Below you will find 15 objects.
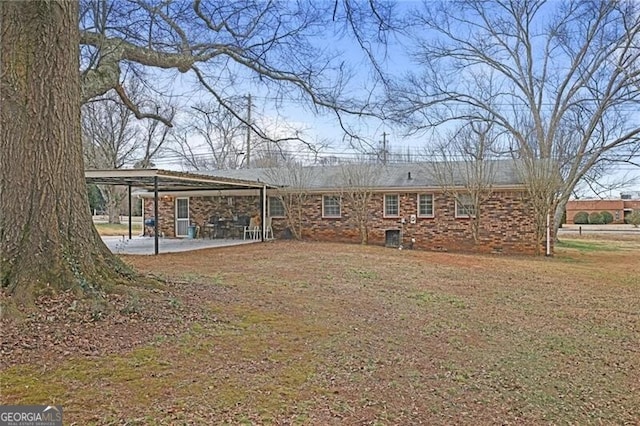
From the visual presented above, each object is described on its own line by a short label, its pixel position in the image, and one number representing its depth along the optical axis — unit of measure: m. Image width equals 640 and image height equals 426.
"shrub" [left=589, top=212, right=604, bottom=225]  38.78
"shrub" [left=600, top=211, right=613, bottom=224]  38.97
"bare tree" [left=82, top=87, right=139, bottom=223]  28.83
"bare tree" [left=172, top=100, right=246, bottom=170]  33.00
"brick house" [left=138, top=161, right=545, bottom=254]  17.08
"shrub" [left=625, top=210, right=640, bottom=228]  33.81
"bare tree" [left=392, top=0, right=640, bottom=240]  20.56
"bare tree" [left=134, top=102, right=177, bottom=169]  31.22
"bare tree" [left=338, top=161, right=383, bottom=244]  18.38
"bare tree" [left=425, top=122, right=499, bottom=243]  17.09
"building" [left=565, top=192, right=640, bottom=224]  41.72
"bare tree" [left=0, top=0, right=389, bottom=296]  4.71
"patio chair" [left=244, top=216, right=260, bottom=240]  19.53
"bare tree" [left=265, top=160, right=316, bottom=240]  19.16
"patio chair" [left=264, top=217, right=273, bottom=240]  19.85
